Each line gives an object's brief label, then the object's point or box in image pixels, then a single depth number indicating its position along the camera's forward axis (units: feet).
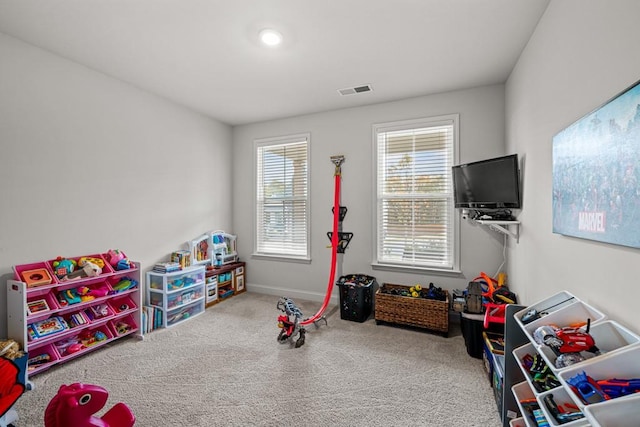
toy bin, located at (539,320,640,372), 3.30
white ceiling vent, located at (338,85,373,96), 10.41
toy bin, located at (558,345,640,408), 2.87
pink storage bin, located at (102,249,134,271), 9.25
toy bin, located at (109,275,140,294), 9.10
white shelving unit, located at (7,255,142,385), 7.13
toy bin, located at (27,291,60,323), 7.18
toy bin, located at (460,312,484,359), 8.06
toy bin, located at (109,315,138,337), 9.02
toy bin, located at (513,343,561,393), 3.84
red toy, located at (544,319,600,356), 3.35
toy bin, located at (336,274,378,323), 10.78
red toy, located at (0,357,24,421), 4.68
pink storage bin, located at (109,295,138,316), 9.25
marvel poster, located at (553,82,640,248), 3.31
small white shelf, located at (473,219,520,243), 7.75
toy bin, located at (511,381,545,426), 4.36
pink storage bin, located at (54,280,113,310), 7.89
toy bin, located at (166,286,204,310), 10.60
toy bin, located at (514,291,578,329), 4.65
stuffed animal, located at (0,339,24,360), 6.44
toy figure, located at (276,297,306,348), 9.09
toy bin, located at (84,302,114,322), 8.48
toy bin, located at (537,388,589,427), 3.10
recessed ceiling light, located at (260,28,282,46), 7.13
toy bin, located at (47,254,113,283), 7.89
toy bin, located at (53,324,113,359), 7.86
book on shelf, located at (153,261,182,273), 10.64
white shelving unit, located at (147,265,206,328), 10.41
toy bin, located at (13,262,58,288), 7.24
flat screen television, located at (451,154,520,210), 7.72
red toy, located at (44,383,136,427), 4.02
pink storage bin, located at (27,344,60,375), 7.19
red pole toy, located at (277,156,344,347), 9.18
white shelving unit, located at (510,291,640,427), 2.54
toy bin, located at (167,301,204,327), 10.65
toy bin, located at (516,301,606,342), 4.21
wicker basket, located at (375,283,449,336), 9.50
